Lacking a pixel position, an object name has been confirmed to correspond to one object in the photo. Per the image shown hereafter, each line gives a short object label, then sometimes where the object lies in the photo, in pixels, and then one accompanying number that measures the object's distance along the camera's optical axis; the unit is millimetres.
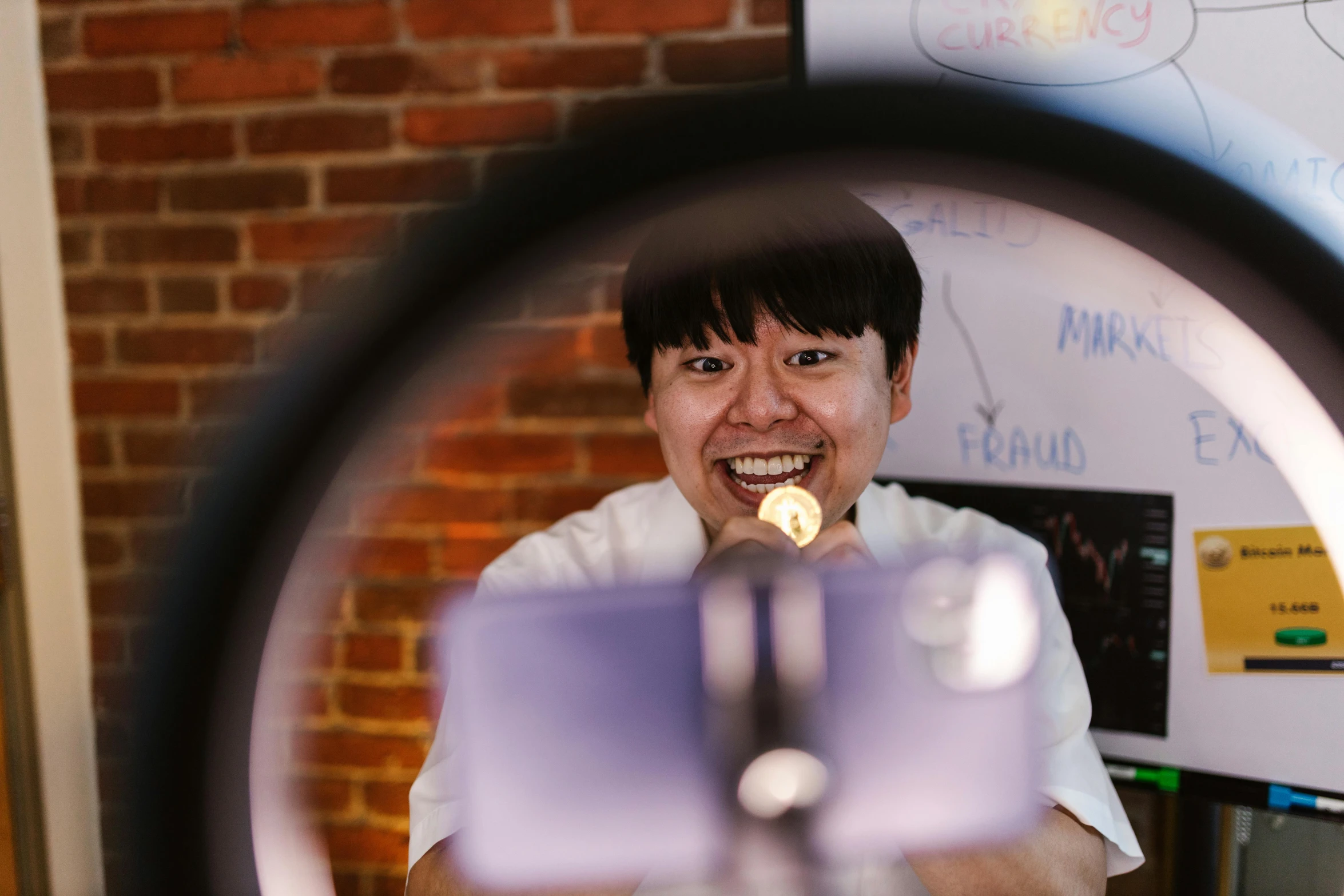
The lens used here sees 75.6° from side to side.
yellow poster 793
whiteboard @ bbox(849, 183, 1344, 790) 805
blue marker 799
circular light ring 294
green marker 860
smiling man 534
